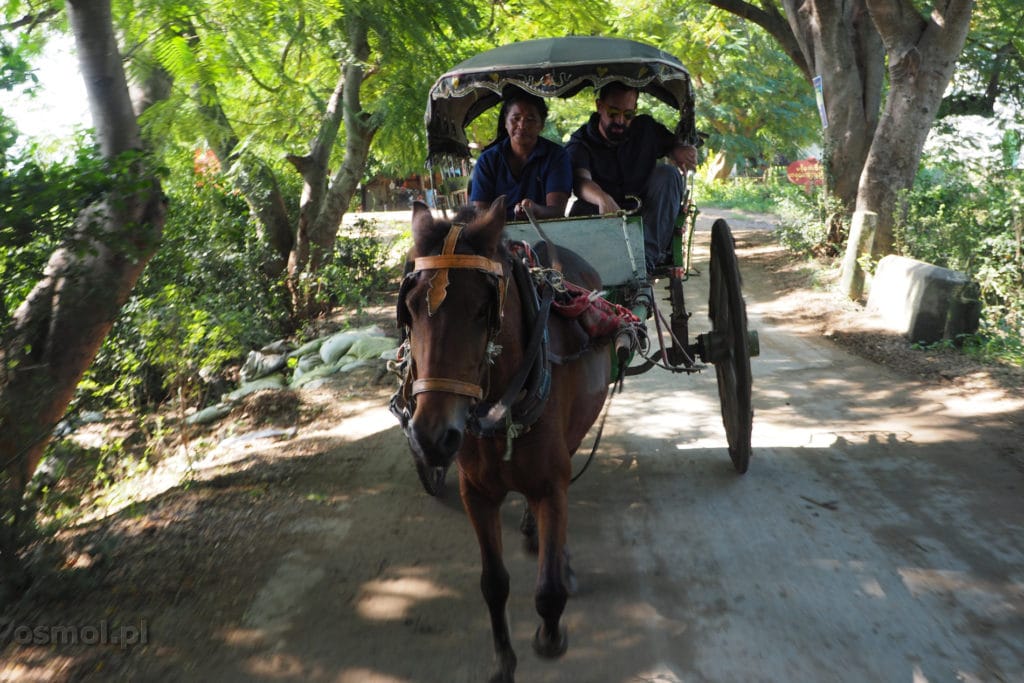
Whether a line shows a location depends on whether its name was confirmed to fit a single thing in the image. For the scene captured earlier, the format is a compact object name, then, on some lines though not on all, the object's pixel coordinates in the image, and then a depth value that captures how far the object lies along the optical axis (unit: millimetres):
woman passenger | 4867
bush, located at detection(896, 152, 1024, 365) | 7523
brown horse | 2520
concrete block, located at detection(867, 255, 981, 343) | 7664
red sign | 15057
